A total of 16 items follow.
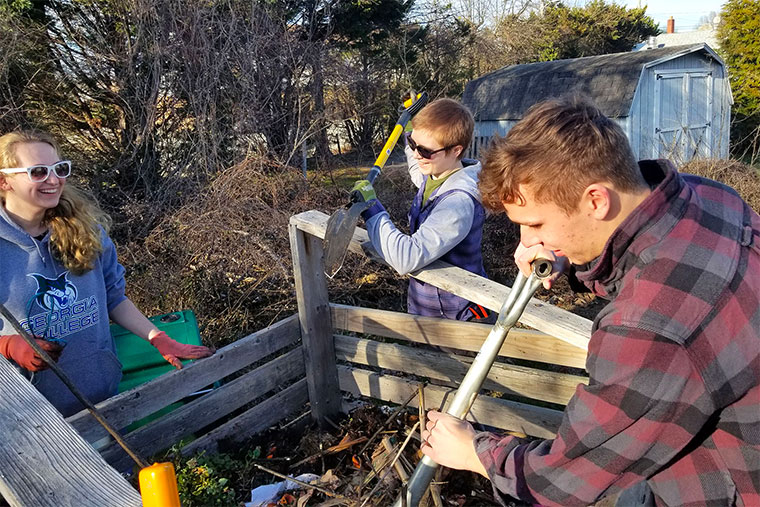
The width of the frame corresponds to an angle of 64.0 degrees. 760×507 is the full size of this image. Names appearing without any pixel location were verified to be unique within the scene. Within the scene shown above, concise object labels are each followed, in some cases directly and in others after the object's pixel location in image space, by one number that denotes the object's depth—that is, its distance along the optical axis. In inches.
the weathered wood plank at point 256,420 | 113.8
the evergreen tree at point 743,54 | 684.1
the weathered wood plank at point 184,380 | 93.5
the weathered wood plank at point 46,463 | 47.1
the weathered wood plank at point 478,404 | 106.6
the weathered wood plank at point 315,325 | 122.9
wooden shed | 567.2
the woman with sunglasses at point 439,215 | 96.3
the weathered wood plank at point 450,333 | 100.6
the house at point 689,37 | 1280.0
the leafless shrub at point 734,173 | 333.4
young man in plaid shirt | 44.0
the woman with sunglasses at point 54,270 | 97.0
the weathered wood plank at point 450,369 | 103.6
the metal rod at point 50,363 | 56.8
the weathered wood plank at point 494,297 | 72.9
